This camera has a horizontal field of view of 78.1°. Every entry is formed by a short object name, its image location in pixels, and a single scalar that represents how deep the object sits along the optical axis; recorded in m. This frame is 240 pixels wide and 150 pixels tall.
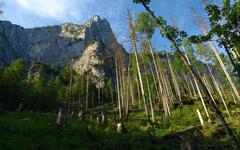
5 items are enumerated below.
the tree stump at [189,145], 4.11
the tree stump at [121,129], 11.37
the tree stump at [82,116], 16.13
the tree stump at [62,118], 10.97
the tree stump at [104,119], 15.24
